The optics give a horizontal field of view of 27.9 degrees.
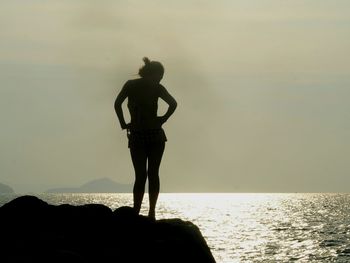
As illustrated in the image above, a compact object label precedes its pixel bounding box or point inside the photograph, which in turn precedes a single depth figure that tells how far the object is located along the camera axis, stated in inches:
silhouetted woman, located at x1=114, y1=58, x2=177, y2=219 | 499.8
